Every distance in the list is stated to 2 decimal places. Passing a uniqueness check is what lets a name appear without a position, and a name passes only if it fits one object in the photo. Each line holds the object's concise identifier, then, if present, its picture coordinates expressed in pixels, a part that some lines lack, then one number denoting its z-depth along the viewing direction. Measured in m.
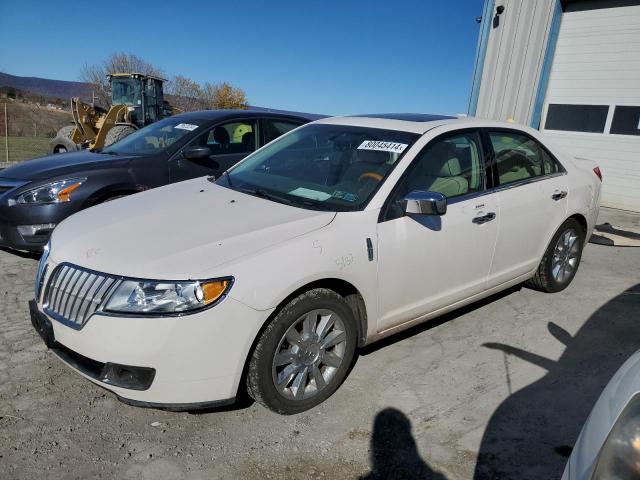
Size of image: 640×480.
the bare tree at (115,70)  38.62
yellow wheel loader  12.27
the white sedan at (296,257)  2.37
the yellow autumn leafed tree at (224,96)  44.91
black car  4.51
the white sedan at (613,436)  1.27
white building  8.81
